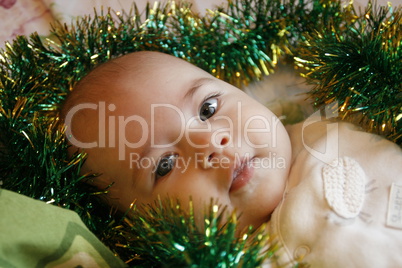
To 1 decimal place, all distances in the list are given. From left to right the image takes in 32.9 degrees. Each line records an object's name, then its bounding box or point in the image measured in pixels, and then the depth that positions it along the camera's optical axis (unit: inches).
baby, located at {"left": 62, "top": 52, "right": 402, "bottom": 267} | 14.6
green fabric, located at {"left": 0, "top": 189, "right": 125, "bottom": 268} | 12.7
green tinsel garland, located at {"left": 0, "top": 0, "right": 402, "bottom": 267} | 13.3
